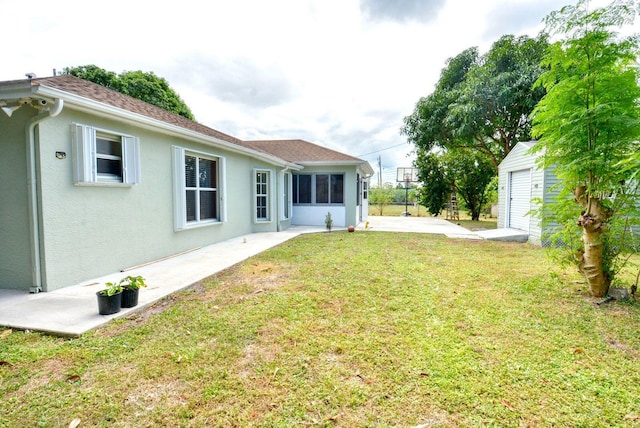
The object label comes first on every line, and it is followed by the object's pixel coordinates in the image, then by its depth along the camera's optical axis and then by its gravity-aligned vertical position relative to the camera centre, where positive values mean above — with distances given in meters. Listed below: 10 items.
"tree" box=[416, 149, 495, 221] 17.78 +1.35
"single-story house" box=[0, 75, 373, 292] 3.99 +0.27
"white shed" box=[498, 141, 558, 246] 8.44 +0.34
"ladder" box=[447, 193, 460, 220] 18.51 -0.46
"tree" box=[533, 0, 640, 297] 3.82 +0.97
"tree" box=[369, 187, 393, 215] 21.78 +0.19
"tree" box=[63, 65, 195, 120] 18.53 +7.33
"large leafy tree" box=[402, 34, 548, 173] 12.38 +4.41
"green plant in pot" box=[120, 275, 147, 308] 3.67 -1.12
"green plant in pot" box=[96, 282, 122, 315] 3.43 -1.16
